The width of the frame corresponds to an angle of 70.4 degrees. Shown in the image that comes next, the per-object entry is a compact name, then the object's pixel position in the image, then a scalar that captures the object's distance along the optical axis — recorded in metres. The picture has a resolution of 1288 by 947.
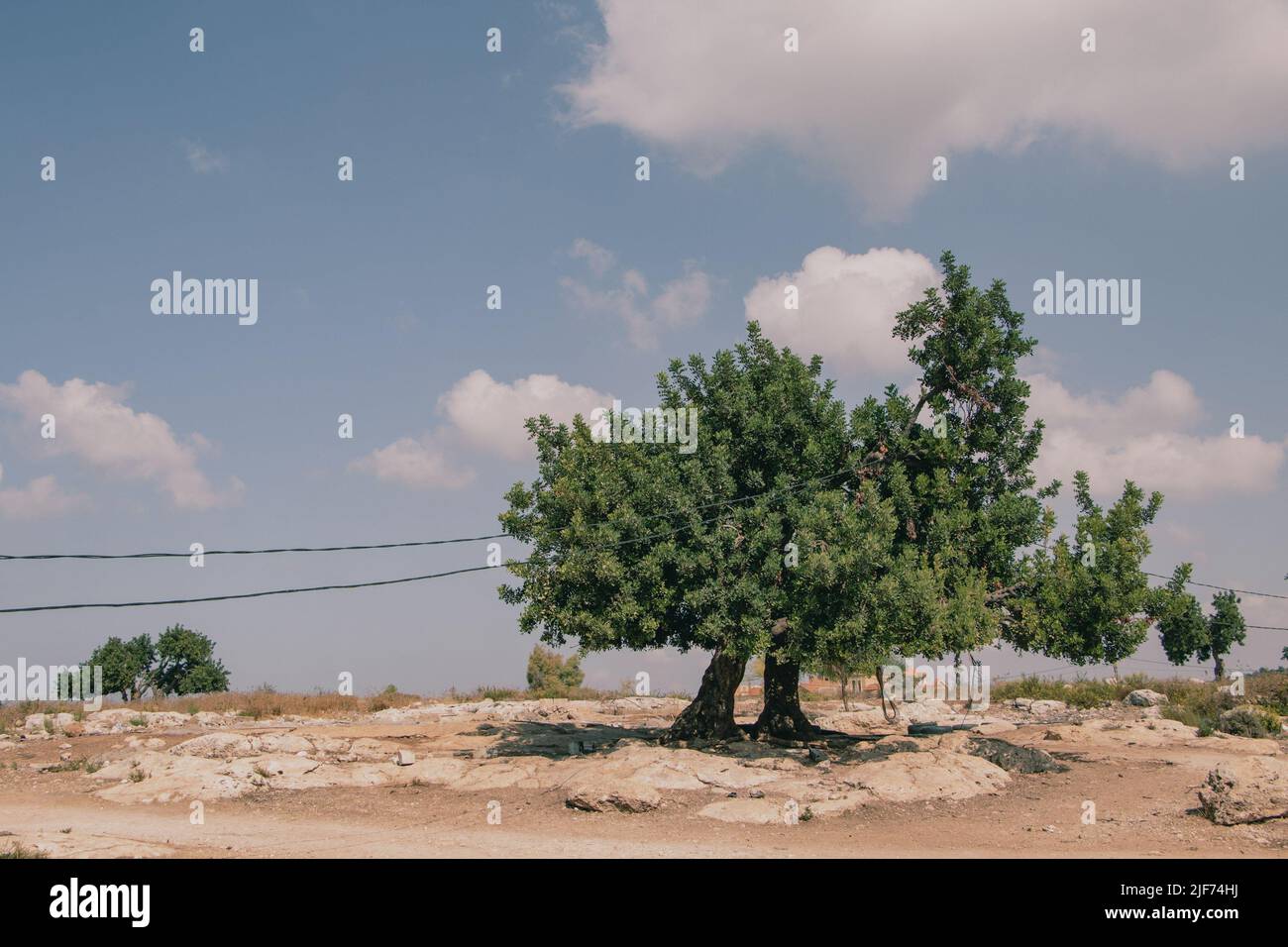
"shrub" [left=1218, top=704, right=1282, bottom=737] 34.91
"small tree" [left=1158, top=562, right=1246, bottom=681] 70.19
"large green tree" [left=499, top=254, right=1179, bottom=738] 25.27
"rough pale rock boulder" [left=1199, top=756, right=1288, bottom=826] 17.86
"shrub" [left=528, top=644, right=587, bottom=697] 87.31
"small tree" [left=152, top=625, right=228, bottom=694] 73.94
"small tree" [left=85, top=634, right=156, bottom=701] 70.38
